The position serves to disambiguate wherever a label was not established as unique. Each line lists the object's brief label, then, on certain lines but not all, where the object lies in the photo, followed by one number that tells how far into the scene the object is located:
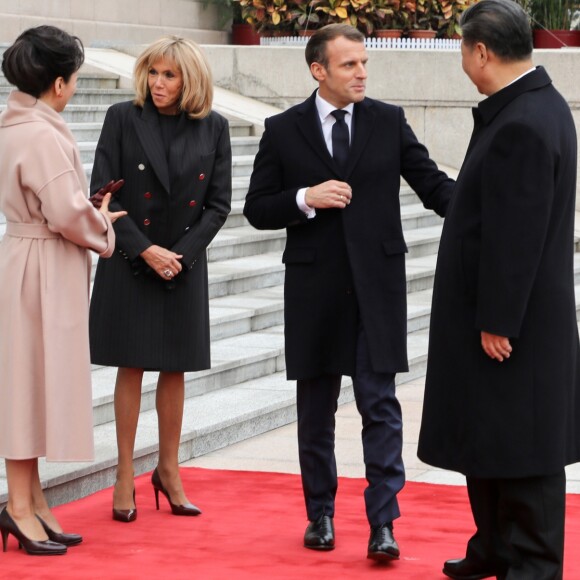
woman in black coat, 9.62
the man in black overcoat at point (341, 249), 8.84
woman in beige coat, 8.63
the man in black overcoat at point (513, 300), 7.31
